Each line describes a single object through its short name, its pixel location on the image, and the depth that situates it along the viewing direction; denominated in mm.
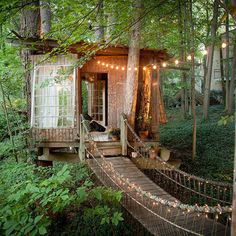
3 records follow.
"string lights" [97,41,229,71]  9309
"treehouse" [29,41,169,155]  8258
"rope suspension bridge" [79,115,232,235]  4718
